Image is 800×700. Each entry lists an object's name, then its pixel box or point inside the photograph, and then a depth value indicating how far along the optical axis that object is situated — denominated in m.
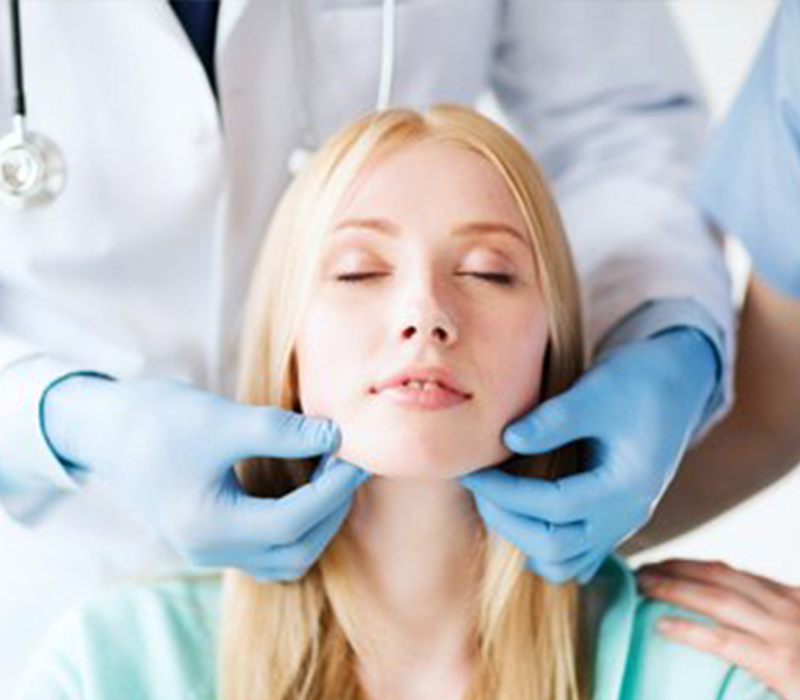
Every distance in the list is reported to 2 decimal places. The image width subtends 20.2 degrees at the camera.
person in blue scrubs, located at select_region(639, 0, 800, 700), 1.16
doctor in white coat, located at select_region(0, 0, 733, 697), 1.12
